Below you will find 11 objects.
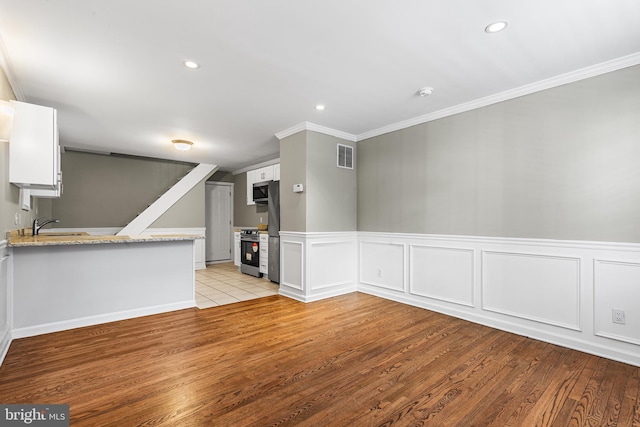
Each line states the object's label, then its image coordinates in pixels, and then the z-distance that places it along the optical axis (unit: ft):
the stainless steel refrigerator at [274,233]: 17.90
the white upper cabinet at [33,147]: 9.28
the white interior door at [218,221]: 26.30
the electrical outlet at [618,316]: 8.63
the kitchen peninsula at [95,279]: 10.03
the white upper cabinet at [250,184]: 22.45
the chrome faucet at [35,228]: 13.15
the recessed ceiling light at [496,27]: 7.12
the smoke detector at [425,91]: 10.67
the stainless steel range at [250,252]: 20.16
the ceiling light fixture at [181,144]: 17.30
